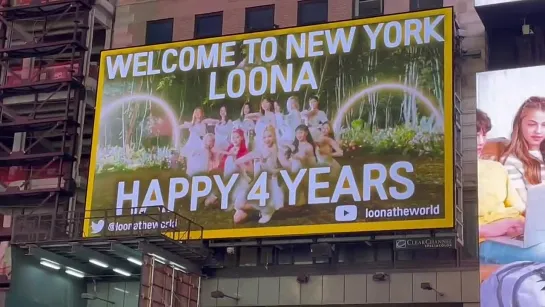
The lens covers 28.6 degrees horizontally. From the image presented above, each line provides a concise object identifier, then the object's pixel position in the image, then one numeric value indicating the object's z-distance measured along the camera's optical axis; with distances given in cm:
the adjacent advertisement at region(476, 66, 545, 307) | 3769
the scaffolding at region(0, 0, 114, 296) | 4781
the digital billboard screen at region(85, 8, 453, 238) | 4116
